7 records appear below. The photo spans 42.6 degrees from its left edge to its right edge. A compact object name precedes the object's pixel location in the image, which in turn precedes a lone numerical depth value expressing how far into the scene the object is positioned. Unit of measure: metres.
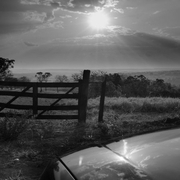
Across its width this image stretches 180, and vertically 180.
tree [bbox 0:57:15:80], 45.52
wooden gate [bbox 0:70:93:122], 7.11
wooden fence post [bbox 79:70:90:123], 7.20
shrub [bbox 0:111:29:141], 5.20
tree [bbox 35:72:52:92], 66.50
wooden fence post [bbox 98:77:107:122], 7.63
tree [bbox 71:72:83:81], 30.36
